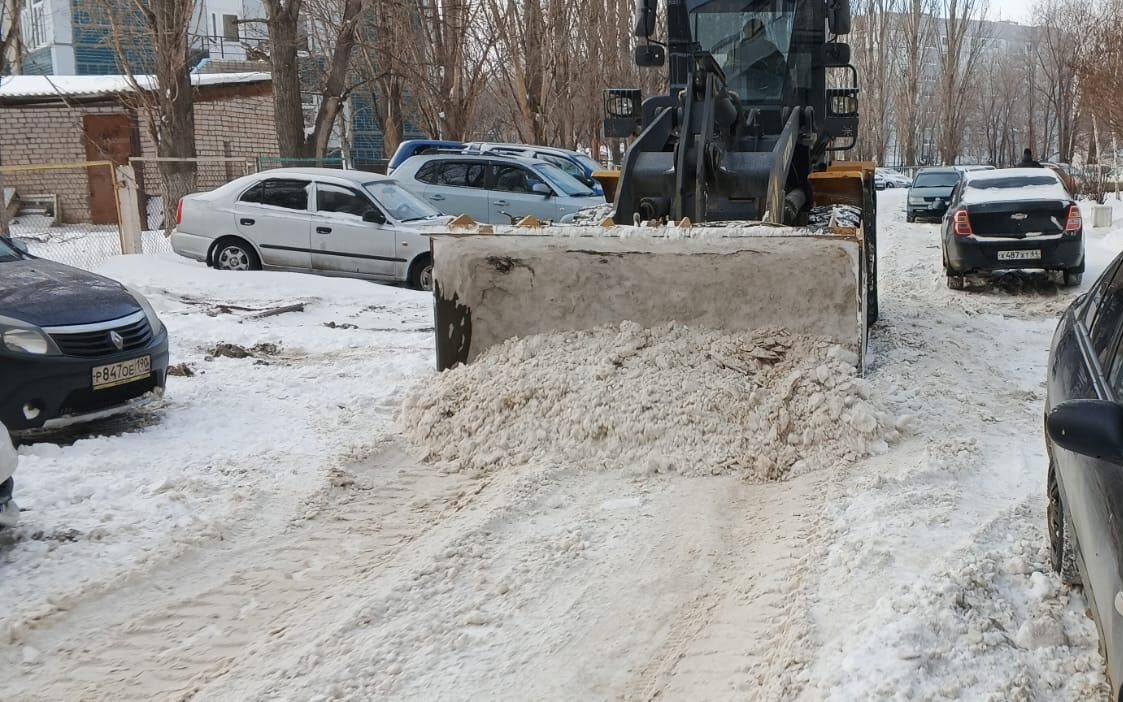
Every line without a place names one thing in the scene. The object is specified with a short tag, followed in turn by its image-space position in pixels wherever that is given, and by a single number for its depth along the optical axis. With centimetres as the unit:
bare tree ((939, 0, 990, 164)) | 4819
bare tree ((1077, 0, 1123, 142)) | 2062
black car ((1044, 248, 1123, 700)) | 267
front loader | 649
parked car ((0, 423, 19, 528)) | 455
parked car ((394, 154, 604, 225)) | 1564
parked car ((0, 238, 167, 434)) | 596
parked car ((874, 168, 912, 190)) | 5319
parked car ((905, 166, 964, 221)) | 2667
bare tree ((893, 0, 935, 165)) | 5028
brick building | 2558
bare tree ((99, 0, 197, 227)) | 1831
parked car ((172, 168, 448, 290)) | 1298
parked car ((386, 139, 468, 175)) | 1711
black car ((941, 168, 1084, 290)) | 1237
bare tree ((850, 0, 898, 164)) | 5209
